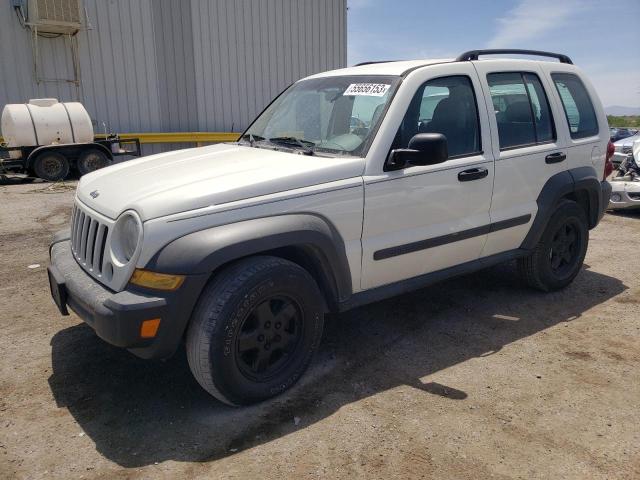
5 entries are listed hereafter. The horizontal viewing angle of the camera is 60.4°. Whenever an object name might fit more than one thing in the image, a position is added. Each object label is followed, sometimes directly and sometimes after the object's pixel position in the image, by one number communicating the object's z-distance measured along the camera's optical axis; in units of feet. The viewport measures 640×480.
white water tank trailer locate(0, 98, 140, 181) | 36.70
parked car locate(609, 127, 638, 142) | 48.44
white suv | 9.04
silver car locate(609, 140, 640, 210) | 26.21
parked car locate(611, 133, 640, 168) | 37.73
